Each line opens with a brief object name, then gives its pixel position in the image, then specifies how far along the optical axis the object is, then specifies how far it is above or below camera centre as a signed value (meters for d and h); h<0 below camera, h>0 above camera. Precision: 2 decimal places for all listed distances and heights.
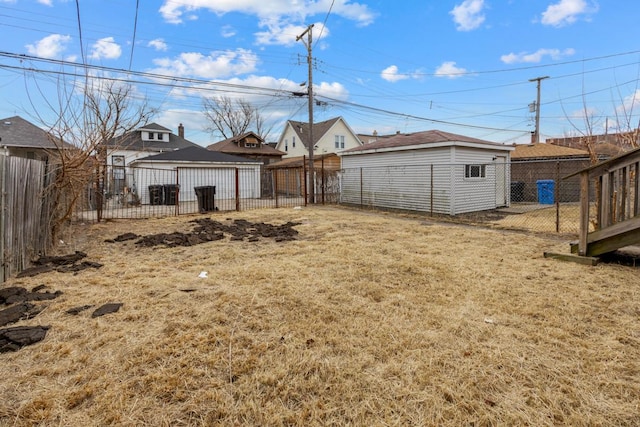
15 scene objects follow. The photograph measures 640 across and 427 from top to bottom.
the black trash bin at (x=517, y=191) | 16.61 +0.07
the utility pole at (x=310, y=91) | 15.49 +4.76
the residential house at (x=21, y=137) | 20.69 +3.72
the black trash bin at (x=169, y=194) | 16.39 +0.03
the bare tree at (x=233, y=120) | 38.41 +8.67
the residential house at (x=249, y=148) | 26.74 +3.73
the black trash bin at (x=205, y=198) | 12.59 -0.14
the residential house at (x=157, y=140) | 27.52 +4.94
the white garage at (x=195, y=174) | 18.31 +1.16
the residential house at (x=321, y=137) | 29.98 +5.24
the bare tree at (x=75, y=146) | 5.49 +0.90
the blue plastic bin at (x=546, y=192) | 15.38 +0.01
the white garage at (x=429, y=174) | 11.73 +0.72
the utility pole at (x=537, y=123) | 24.94 +5.15
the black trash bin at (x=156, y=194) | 16.52 +0.03
